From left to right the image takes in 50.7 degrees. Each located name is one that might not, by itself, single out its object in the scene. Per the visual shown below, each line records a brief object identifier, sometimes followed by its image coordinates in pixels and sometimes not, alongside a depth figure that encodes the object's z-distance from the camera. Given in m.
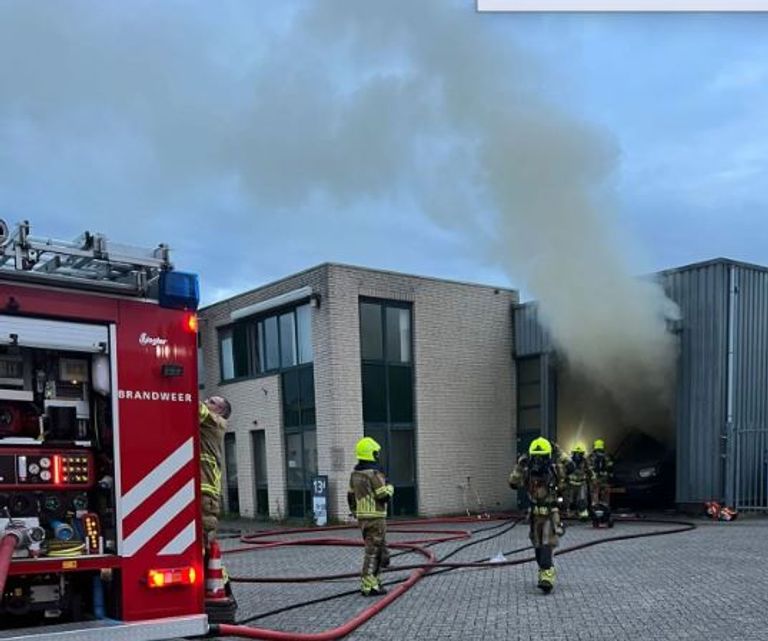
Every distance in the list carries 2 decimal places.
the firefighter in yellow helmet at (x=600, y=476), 14.28
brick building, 16.66
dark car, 16.31
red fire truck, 4.01
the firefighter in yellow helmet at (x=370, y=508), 7.50
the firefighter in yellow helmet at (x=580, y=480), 14.21
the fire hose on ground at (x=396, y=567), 5.21
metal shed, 14.43
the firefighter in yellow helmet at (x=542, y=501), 7.40
